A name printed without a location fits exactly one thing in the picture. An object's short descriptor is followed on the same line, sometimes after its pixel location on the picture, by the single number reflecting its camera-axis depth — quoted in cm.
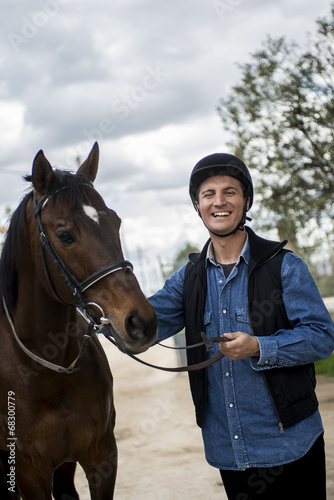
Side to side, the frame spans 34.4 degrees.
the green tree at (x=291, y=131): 945
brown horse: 221
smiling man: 220
